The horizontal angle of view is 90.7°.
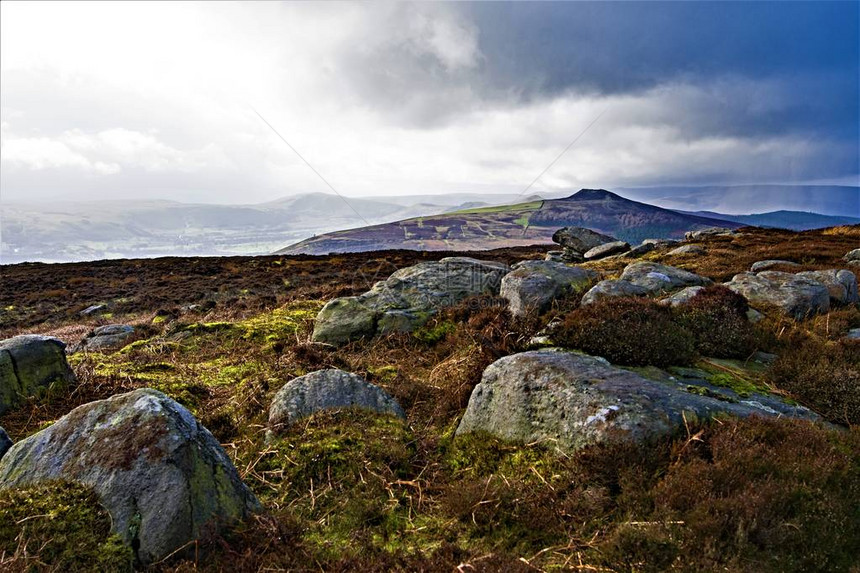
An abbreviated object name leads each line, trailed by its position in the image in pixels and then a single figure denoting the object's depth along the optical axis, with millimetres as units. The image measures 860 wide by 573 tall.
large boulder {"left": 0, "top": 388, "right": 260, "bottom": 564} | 3232
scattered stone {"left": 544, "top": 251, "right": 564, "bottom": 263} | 37038
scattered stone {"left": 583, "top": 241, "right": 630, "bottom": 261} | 33469
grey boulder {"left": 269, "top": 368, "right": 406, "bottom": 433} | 5195
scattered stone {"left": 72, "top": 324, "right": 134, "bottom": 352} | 10910
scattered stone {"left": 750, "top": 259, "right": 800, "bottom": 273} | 14828
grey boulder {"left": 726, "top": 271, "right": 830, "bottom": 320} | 8617
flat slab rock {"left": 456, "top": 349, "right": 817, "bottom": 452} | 4215
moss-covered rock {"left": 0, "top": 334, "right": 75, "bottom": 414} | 5422
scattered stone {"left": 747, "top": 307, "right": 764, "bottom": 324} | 7770
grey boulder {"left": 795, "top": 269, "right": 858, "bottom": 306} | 9823
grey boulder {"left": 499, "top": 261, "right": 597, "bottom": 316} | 8664
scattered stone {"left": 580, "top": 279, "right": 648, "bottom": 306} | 8148
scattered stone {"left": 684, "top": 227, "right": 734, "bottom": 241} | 37403
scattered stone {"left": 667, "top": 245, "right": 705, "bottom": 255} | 23033
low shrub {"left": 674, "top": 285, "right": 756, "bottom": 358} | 6793
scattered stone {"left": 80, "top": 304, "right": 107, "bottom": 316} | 23672
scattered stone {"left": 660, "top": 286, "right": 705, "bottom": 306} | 7801
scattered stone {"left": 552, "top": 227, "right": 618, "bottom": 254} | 39562
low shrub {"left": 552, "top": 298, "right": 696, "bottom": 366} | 6102
